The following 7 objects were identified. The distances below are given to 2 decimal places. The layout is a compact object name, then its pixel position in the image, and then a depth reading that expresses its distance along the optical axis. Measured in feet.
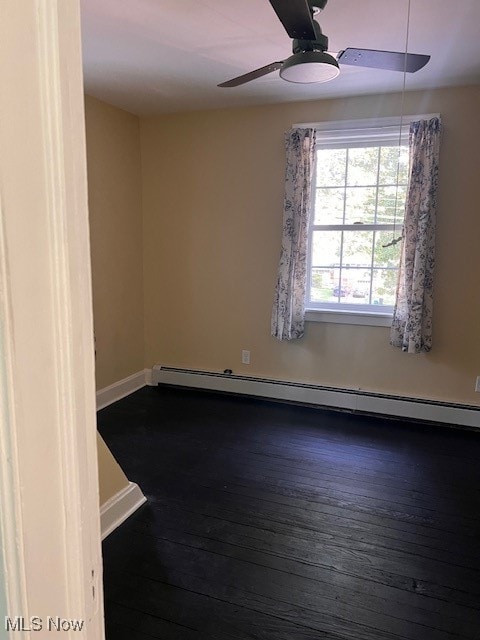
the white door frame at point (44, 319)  1.68
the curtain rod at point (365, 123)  10.66
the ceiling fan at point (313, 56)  5.24
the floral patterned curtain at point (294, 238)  11.35
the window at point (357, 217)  11.24
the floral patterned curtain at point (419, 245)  10.36
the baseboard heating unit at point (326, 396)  11.09
